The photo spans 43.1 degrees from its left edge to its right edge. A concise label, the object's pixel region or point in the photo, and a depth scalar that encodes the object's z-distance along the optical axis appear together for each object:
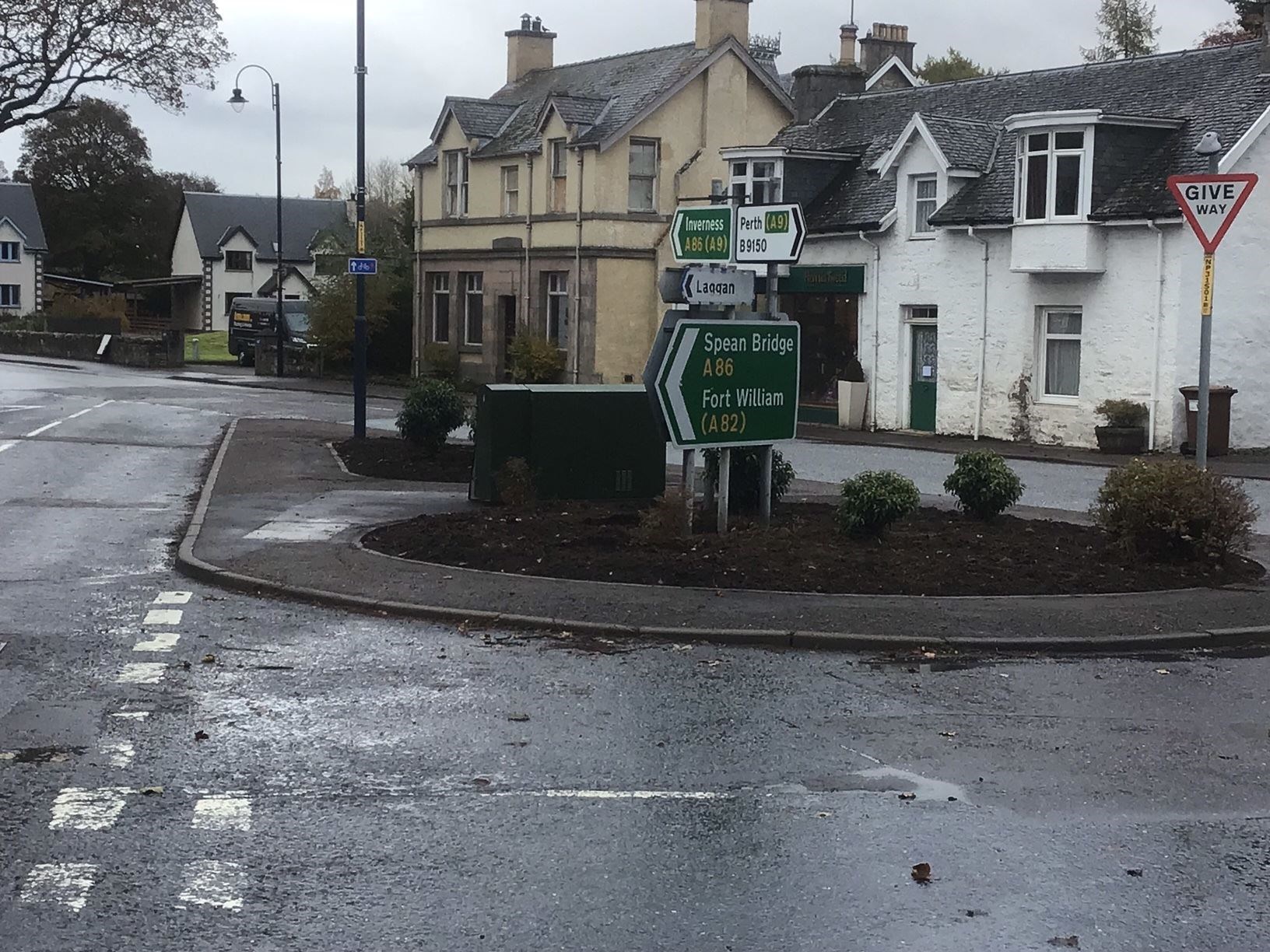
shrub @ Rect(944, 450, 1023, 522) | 15.84
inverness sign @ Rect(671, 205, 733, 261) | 15.36
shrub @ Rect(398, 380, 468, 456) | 22.69
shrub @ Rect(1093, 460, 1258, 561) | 13.36
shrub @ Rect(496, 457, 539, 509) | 17.16
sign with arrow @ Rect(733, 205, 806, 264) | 14.99
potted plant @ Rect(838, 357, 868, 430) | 36.03
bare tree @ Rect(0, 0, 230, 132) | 42.31
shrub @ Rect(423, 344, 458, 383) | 48.78
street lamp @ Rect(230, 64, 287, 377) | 49.94
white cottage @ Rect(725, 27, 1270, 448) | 29.45
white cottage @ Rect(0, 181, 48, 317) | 97.88
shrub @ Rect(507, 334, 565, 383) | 43.81
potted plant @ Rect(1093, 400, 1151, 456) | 29.38
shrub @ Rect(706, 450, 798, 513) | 15.68
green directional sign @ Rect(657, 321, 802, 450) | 13.87
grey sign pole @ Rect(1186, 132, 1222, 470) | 14.32
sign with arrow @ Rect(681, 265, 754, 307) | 14.49
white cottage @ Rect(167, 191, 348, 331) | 95.44
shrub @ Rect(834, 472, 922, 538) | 14.16
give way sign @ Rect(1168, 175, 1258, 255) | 14.59
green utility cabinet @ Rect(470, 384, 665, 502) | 17.48
